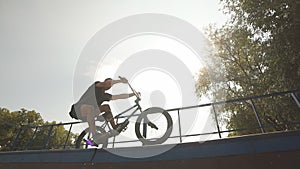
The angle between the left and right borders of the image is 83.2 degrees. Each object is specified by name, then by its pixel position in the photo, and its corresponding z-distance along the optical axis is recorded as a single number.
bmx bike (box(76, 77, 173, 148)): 4.50
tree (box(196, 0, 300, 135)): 8.79
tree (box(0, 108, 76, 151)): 26.12
